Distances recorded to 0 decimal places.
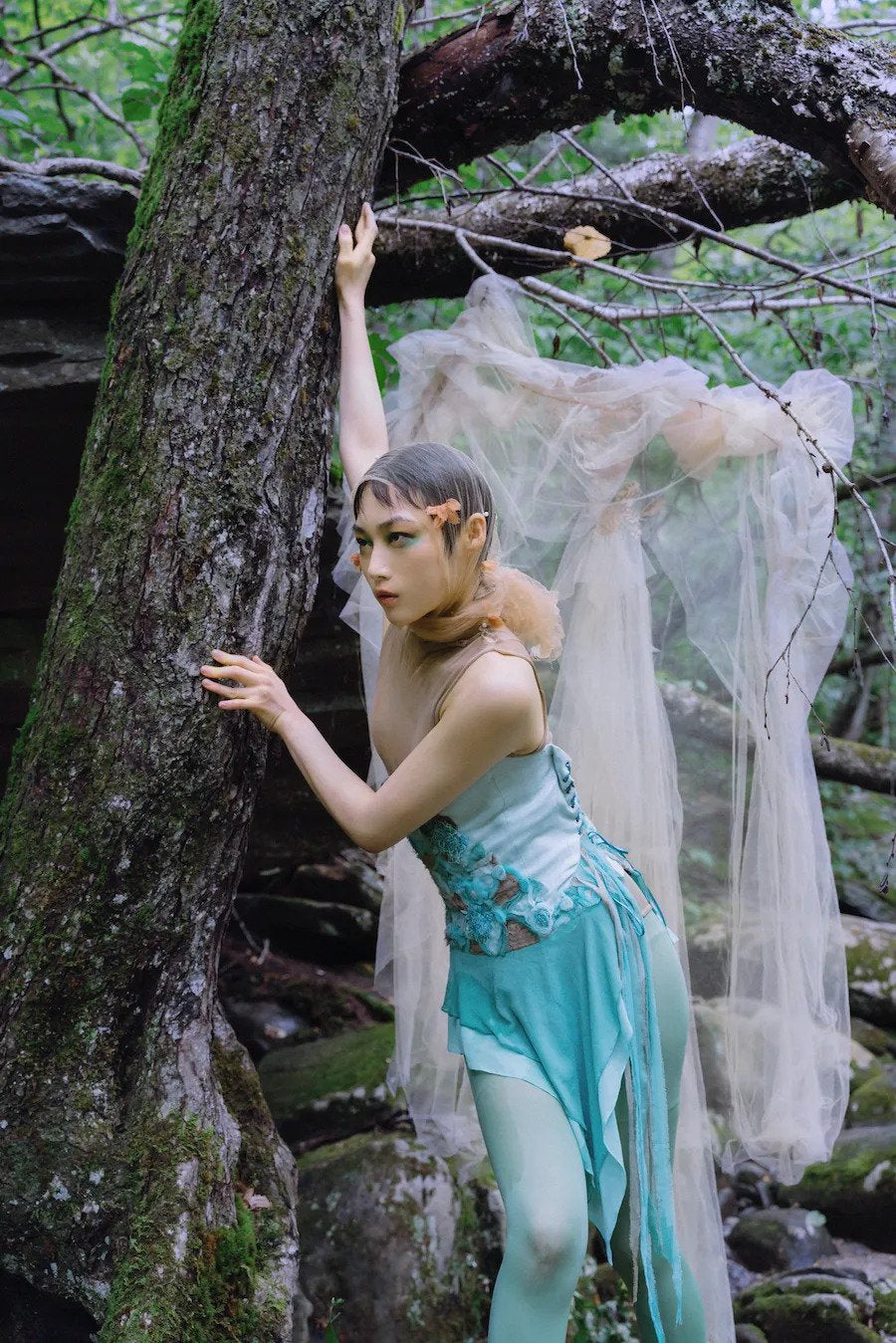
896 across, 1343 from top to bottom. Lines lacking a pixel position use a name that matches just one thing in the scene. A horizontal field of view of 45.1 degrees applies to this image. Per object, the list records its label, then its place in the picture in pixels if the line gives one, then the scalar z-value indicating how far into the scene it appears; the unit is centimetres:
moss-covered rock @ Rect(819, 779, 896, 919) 699
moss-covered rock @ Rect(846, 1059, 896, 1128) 457
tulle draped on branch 280
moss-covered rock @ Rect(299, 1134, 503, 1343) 312
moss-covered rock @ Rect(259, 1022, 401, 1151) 366
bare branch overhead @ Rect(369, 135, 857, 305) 339
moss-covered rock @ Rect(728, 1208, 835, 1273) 387
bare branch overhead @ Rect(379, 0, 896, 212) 265
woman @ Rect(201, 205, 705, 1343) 203
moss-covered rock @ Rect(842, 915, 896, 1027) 534
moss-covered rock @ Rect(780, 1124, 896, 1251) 402
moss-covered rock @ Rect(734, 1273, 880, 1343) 333
